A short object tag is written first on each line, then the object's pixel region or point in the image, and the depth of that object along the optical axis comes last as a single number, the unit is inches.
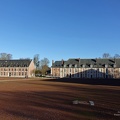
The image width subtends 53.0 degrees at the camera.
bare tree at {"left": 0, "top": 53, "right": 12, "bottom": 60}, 2886.8
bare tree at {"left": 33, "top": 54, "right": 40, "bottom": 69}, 2795.6
